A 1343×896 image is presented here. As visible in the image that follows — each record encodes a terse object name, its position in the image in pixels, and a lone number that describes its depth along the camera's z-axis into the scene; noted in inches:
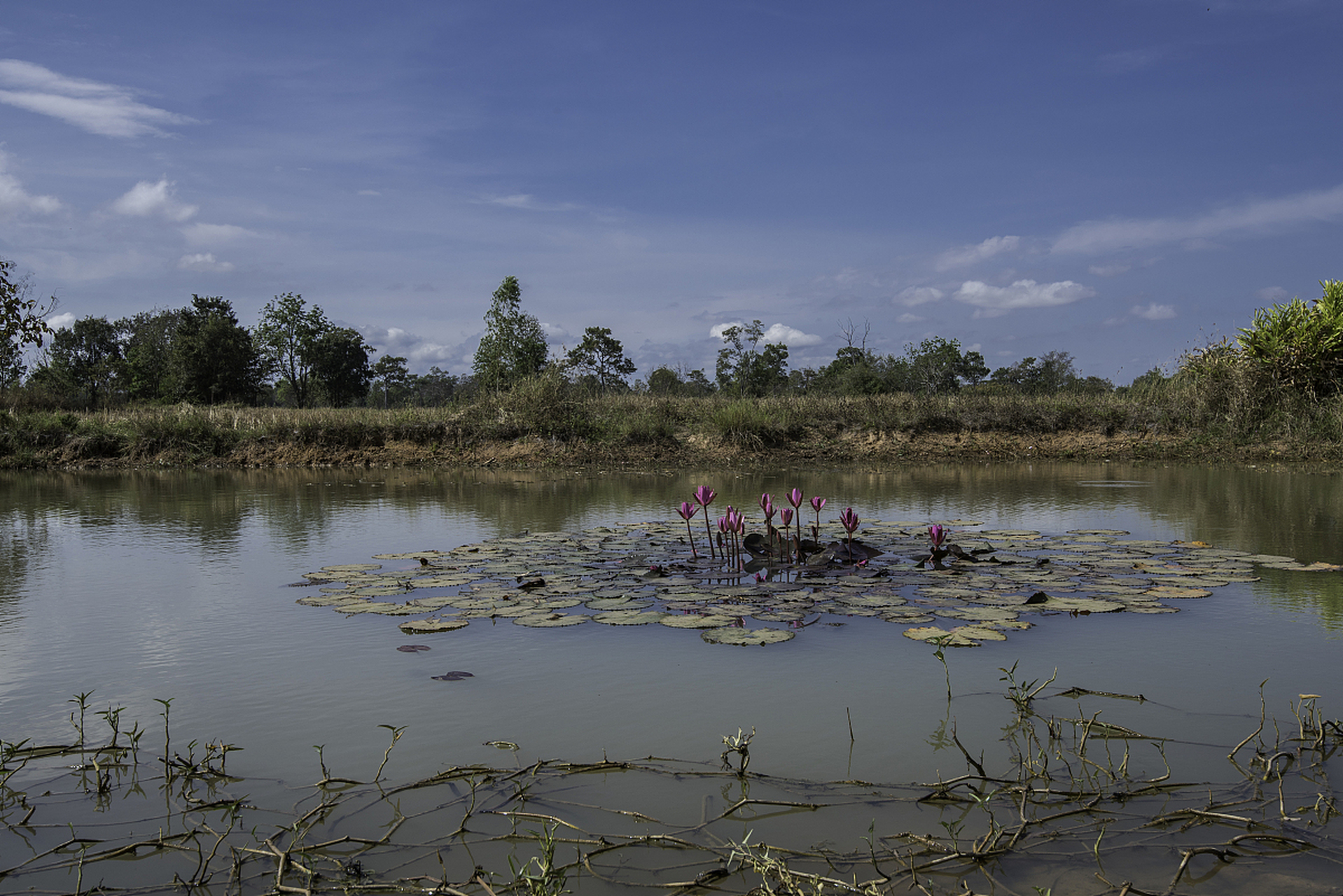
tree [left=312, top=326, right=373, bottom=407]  2032.5
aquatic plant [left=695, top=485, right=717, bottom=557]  207.9
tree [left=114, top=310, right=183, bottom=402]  1835.6
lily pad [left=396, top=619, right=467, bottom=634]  155.6
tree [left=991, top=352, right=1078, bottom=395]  1611.7
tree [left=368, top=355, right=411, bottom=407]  2603.3
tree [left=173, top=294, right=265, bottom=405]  1772.9
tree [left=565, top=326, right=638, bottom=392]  1904.5
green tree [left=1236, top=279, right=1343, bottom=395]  641.6
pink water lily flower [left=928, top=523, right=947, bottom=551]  201.9
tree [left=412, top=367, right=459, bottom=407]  2931.4
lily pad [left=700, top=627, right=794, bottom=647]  142.0
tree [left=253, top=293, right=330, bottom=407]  1924.2
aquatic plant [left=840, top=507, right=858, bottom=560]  207.3
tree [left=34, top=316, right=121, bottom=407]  1697.8
